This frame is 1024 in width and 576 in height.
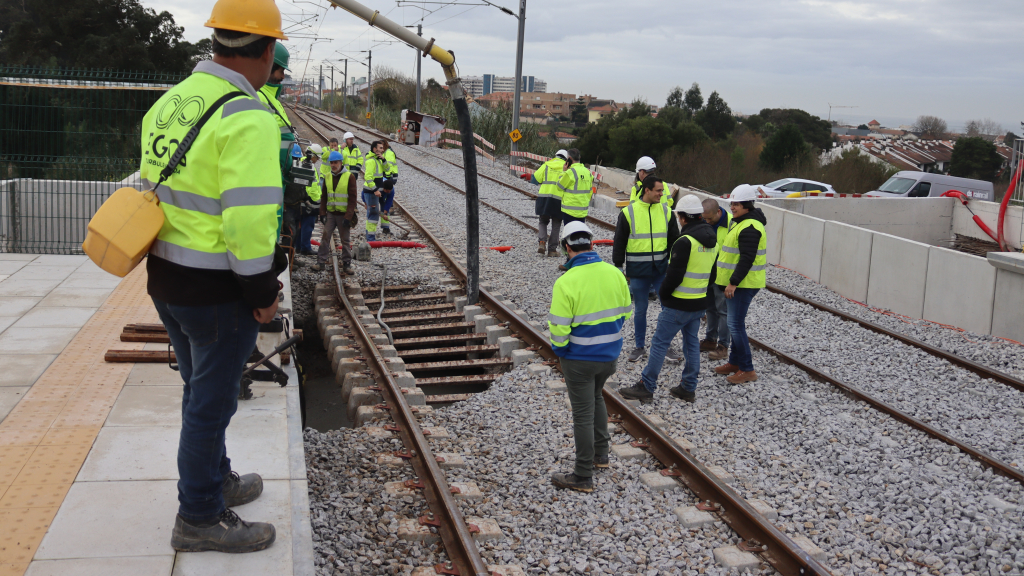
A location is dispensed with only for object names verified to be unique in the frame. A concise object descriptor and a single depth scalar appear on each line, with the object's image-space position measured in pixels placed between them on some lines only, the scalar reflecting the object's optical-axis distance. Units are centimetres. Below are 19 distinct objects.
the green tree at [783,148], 4322
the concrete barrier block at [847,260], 1298
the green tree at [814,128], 7900
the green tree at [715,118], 6950
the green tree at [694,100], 8038
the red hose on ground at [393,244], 1475
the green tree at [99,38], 3475
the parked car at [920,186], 2469
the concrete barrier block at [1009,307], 1022
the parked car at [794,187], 2652
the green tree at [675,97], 8525
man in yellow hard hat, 308
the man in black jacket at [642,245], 870
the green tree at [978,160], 5262
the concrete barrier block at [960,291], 1070
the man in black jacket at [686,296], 744
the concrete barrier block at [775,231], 1555
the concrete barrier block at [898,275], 1188
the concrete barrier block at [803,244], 1427
